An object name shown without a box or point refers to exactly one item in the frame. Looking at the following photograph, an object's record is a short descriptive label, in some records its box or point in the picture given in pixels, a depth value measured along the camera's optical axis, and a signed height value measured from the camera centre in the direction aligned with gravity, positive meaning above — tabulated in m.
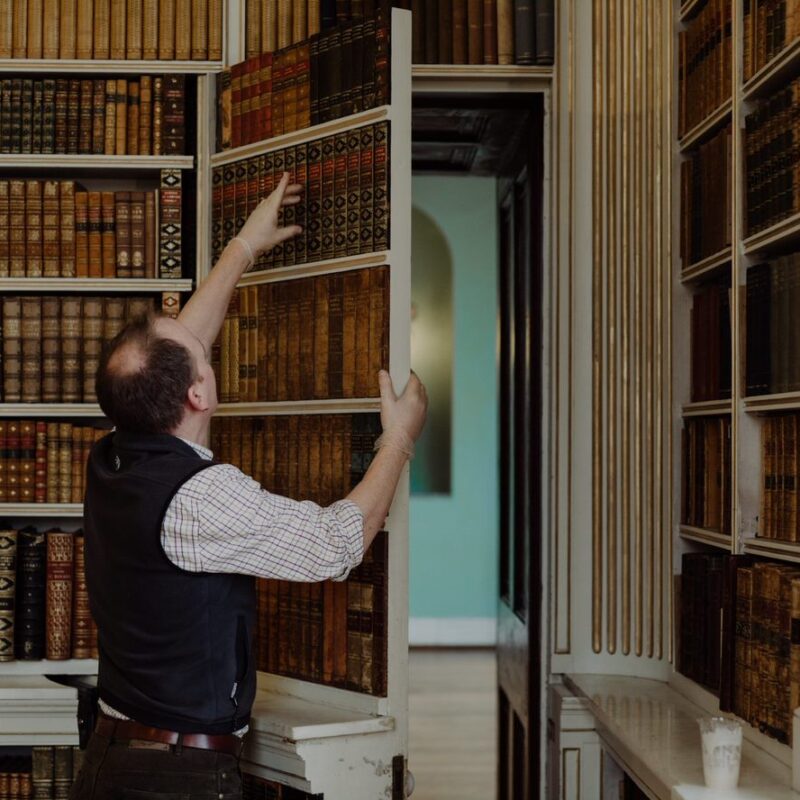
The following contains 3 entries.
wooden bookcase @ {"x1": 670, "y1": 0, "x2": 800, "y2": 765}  2.35 +0.24
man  2.08 -0.24
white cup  2.09 -0.57
